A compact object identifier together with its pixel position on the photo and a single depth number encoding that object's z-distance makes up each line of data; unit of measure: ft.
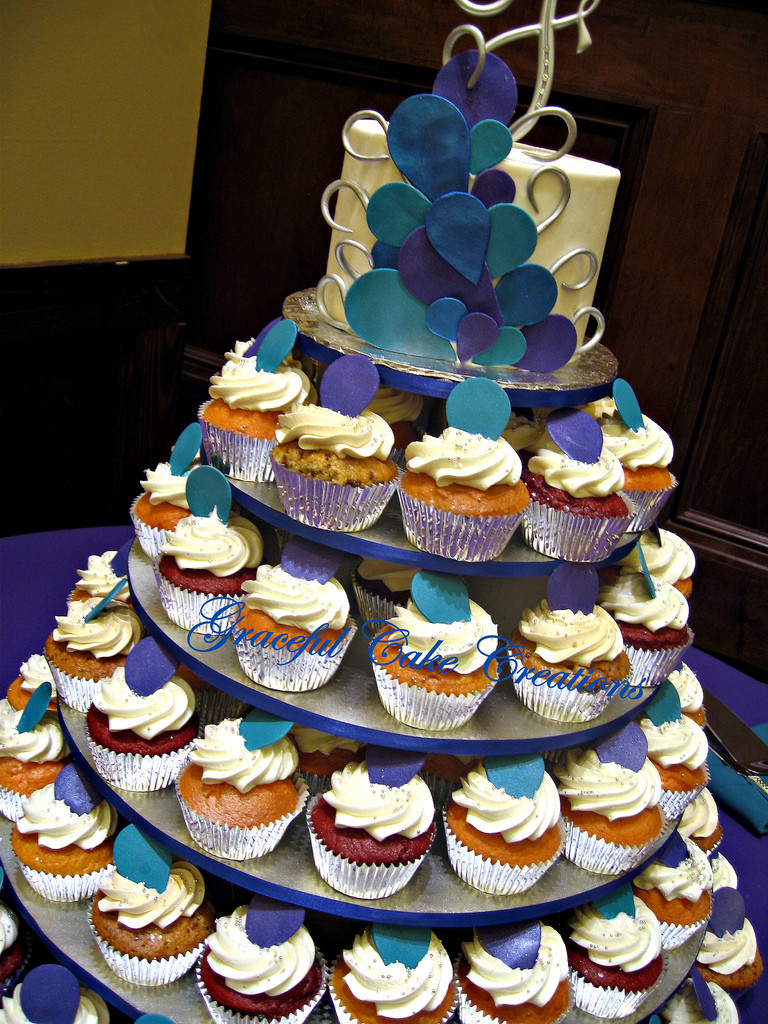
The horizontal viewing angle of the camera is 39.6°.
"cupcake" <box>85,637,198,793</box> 1.97
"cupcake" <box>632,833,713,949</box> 2.15
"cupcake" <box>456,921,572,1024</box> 1.87
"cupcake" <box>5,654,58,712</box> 2.37
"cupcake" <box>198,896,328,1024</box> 1.82
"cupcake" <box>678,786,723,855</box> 2.41
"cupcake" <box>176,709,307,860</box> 1.83
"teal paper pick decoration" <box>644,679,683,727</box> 2.27
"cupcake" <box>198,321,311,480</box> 2.00
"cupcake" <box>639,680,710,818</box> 2.21
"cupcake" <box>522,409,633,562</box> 1.91
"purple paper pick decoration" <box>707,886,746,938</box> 2.32
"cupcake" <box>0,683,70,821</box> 2.20
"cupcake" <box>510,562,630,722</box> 1.91
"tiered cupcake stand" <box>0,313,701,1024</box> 1.83
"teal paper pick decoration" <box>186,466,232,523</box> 1.98
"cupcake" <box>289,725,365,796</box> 2.10
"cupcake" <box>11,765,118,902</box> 2.04
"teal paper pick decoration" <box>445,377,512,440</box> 1.79
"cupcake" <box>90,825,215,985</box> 1.90
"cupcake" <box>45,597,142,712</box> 2.18
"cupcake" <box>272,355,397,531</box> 1.82
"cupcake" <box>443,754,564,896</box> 1.86
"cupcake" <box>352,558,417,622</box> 2.12
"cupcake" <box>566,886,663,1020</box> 2.00
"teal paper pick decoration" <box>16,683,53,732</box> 2.22
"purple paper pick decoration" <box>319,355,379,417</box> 1.83
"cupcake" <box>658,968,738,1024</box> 2.11
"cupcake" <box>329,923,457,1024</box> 1.82
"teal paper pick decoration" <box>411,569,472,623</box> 1.85
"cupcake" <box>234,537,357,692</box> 1.81
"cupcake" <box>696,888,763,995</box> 2.27
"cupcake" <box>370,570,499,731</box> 1.80
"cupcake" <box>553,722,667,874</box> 1.99
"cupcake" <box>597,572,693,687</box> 2.16
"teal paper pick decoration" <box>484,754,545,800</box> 1.89
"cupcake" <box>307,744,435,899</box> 1.80
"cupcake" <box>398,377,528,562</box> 1.80
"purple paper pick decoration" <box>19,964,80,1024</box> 1.88
